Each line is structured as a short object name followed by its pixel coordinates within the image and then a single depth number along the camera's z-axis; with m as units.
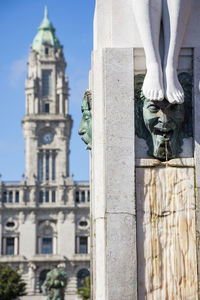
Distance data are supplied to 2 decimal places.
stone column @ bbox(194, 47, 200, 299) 8.44
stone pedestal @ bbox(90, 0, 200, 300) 8.17
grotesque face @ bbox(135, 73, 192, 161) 8.52
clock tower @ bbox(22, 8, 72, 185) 131.66
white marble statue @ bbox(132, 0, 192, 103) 8.46
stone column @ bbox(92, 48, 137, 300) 8.11
